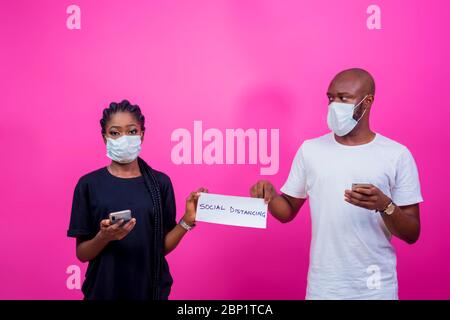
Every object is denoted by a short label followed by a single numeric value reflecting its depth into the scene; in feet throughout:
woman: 6.06
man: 6.24
